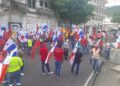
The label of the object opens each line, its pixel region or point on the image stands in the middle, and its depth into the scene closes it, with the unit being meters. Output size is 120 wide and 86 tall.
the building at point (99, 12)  24.35
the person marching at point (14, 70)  3.49
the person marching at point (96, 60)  5.07
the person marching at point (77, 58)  5.01
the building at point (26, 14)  10.28
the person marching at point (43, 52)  4.76
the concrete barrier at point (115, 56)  5.79
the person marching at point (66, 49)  6.74
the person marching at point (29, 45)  7.55
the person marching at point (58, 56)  4.59
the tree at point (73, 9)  13.76
